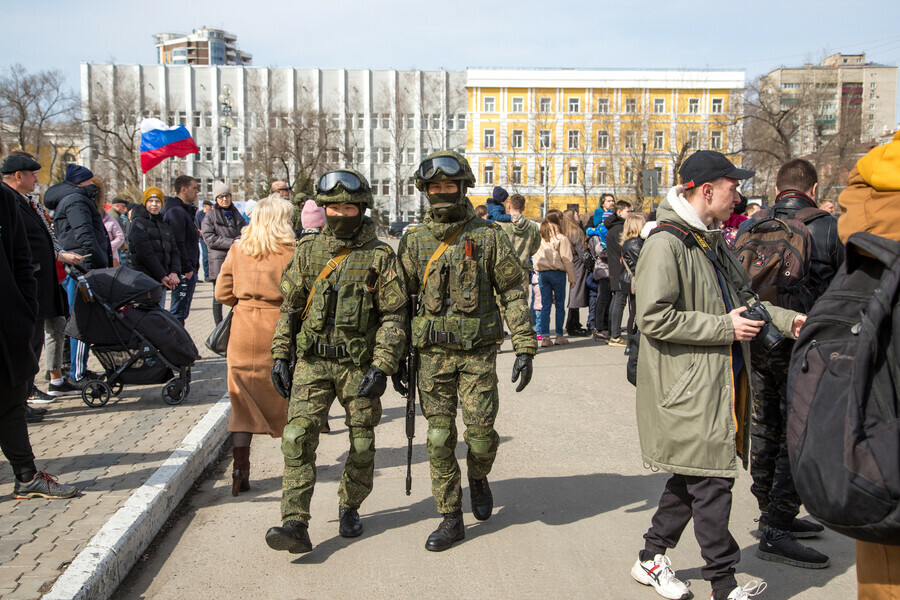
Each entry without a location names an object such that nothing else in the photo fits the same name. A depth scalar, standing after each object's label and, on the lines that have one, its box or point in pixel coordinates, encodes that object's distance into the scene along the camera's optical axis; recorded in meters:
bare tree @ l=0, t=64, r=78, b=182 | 60.38
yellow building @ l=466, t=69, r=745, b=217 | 73.25
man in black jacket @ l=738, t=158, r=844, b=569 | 4.20
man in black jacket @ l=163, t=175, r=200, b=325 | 9.82
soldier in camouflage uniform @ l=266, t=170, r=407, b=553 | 4.29
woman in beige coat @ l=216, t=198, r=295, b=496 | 5.21
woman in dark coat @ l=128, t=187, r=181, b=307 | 9.09
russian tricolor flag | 12.24
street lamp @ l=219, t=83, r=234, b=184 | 25.05
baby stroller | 7.44
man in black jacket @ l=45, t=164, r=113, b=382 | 7.82
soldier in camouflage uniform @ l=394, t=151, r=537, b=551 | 4.36
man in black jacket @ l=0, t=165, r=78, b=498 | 4.58
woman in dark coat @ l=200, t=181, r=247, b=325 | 10.16
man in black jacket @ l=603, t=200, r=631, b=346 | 11.23
